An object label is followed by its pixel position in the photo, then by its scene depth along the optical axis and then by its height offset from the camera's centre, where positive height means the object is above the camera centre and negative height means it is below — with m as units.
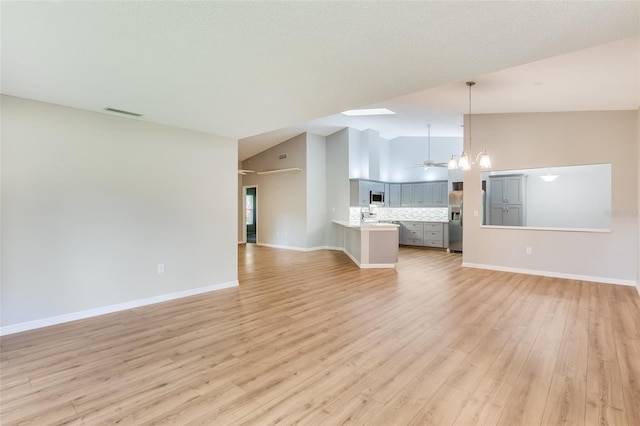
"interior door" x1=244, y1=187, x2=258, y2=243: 11.05 -0.17
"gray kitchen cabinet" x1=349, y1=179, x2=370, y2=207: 8.64 +0.45
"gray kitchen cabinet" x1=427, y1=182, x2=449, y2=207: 9.16 +0.42
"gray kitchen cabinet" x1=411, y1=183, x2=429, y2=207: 9.51 +0.41
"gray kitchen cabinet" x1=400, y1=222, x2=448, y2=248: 9.03 -0.80
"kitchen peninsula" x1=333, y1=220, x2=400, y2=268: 6.23 -0.78
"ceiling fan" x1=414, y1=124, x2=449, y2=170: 7.74 +1.70
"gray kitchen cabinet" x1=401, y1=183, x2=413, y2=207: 9.79 +0.45
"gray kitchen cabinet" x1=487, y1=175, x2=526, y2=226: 7.80 +0.20
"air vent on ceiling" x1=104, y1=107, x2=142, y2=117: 3.46 +1.13
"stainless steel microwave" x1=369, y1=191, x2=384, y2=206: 9.08 +0.31
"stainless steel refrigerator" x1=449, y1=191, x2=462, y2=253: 8.41 -0.37
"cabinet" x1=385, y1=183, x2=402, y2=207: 9.96 +0.42
